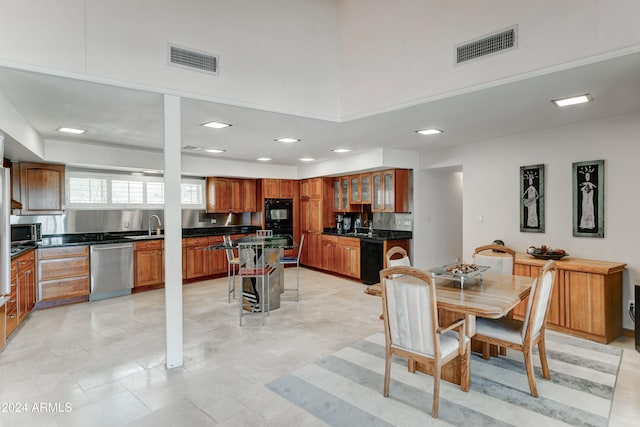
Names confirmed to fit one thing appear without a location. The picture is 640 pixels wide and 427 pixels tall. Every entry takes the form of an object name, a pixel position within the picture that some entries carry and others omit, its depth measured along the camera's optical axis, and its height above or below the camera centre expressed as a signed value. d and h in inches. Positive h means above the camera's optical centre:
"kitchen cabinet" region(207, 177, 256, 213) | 286.6 +13.4
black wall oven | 304.2 -4.1
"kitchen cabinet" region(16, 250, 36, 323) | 160.2 -34.9
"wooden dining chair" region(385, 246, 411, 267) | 131.1 -19.9
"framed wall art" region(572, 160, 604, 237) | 157.3 +4.7
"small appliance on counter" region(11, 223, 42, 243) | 185.0 -11.4
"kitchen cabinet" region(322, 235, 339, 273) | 279.9 -35.6
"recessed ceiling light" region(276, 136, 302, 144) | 194.4 +40.4
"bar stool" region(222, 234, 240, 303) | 181.2 -29.4
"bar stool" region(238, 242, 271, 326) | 169.8 -30.9
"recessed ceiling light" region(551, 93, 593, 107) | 126.1 +40.4
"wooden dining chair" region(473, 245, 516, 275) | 143.6 -22.0
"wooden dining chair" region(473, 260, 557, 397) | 97.6 -37.0
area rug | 90.7 -54.5
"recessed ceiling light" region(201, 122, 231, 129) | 160.7 +40.6
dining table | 92.5 -25.7
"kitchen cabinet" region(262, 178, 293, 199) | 302.2 +19.7
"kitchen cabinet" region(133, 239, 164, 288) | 225.5 -34.4
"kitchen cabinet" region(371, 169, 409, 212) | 247.8 +14.0
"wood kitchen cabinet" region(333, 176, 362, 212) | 285.1 +12.4
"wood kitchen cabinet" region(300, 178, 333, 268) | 295.9 -4.1
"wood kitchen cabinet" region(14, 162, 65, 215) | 198.2 +14.1
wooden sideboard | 140.0 -38.4
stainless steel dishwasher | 208.1 -35.9
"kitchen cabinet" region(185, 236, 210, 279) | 256.8 -34.6
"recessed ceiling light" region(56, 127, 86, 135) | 170.5 +41.1
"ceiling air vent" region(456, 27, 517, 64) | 109.4 +54.1
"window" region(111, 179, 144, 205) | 246.8 +14.0
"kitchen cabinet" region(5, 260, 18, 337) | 144.0 -39.8
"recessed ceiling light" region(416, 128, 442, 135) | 179.8 +41.2
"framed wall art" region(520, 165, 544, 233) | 179.0 +5.5
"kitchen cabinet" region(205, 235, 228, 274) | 268.5 -37.2
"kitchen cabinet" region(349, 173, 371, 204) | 267.3 +16.8
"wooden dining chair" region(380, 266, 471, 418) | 90.5 -31.8
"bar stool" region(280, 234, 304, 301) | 199.0 -30.8
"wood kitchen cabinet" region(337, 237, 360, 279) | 259.4 -35.5
